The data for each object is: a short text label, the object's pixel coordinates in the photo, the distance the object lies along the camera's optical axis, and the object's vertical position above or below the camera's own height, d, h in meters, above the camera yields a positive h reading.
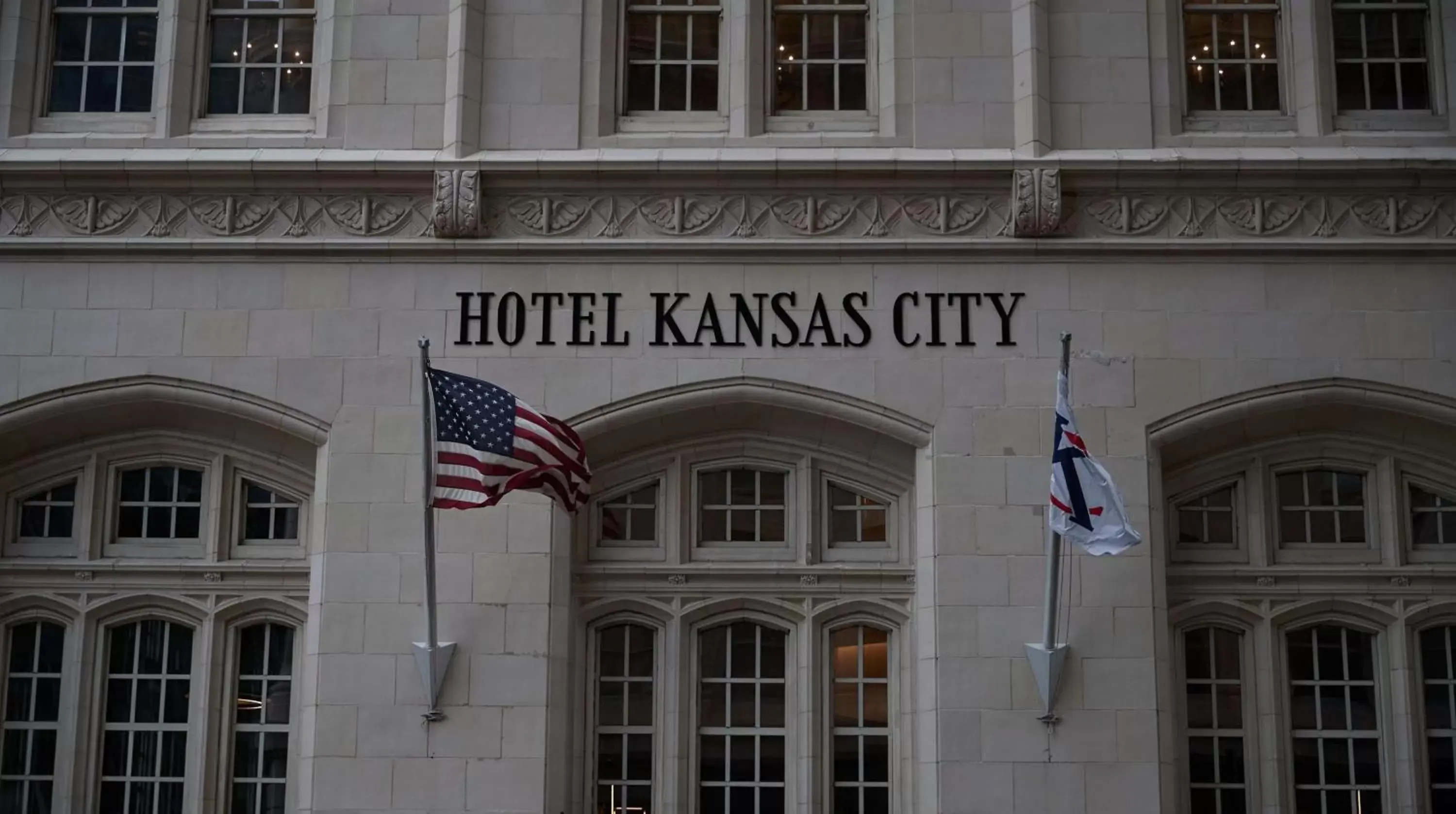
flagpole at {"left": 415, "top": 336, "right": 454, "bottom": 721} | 12.70 +1.24
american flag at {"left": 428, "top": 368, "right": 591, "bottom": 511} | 12.54 +2.62
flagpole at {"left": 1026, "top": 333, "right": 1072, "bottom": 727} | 12.80 +1.22
